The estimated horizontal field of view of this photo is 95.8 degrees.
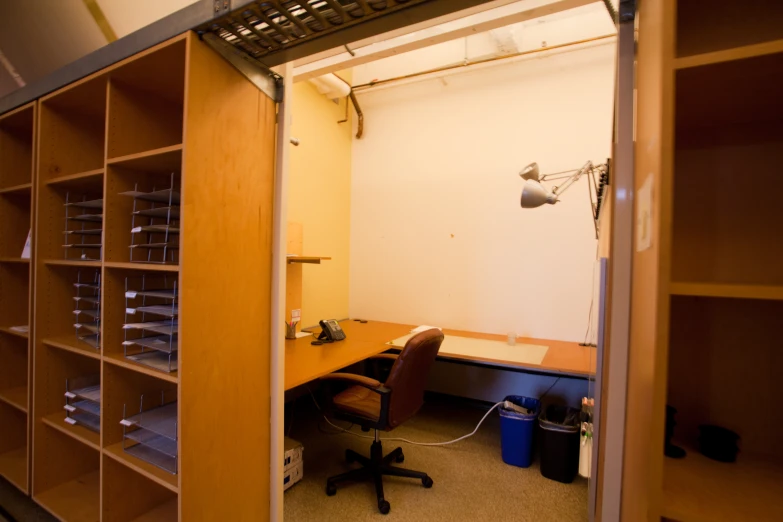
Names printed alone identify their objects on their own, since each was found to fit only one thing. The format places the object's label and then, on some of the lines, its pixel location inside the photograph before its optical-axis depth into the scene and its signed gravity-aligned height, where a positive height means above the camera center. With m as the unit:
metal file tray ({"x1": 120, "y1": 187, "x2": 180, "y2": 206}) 1.29 +0.20
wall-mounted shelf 2.67 -0.05
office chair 1.94 -0.88
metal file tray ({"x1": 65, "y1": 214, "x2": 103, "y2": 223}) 1.61 +0.13
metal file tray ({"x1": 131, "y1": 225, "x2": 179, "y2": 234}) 1.22 +0.07
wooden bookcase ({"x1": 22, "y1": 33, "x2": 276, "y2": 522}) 1.13 -0.11
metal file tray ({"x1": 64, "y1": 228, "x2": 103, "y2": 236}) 1.50 +0.07
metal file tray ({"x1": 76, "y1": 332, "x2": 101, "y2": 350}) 1.52 -0.43
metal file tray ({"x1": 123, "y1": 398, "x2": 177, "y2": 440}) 1.29 -0.66
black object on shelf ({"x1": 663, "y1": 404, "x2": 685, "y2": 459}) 0.76 -0.39
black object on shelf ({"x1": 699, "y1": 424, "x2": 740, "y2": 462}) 0.73 -0.37
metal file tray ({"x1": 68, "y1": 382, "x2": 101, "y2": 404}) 1.49 -0.64
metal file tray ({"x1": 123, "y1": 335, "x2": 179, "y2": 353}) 1.23 -0.35
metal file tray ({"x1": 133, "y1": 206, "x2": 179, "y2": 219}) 1.32 +0.14
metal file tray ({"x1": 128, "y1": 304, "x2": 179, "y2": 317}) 1.23 -0.22
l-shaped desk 2.01 -0.68
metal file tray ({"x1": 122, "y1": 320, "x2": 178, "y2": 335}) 1.23 -0.28
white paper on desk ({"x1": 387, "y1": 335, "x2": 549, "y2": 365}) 2.45 -0.69
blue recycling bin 2.39 -1.21
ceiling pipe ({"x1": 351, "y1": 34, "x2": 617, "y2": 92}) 2.85 +1.78
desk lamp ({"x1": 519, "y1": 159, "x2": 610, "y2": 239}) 1.92 +0.39
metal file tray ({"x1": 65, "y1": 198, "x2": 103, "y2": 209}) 1.58 +0.20
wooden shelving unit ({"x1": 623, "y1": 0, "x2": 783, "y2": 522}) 0.58 +0.01
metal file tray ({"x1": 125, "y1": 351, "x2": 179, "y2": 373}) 1.19 -0.41
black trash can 2.21 -1.20
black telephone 2.81 -0.62
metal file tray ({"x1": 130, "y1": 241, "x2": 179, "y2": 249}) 1.28 +0.01
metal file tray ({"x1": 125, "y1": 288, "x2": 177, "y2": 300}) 1.28 -0.16
